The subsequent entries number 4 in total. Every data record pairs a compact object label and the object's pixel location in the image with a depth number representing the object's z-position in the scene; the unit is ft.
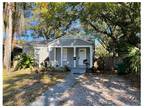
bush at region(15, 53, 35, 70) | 23.05
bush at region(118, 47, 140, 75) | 12.58
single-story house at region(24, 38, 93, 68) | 26.08
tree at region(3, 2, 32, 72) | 22.22
